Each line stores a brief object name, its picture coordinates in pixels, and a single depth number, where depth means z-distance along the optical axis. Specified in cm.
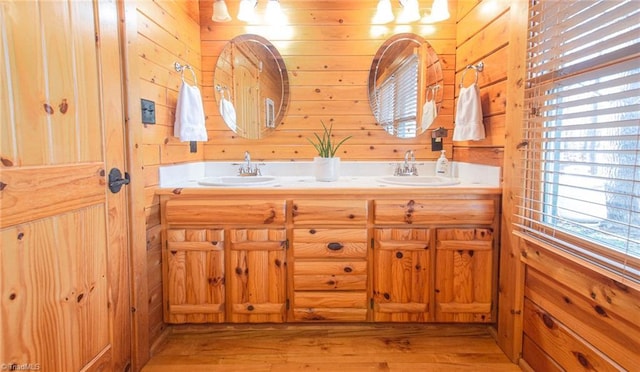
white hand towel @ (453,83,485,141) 188
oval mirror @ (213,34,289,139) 232
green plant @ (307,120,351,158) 233
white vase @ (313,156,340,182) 203
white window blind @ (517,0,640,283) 103
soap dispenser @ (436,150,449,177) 229
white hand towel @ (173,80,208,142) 192
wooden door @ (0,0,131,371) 97
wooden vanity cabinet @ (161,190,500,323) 178
